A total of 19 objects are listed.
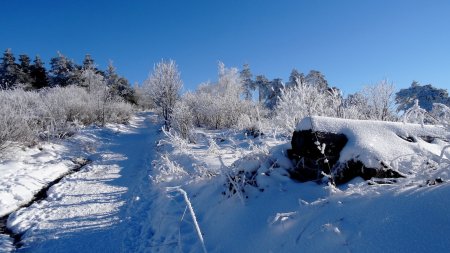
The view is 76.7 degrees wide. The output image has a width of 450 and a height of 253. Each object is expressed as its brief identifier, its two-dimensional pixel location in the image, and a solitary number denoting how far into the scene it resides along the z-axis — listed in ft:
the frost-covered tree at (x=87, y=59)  144.91
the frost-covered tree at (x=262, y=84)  155.53
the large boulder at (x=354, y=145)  11.32
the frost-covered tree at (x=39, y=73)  133.40
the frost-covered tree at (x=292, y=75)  133.69
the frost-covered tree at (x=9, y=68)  116.16
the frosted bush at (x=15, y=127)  29.67
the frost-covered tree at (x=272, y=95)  130.62
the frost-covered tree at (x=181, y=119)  47.24
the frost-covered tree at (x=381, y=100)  37.23
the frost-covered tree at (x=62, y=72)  128.57
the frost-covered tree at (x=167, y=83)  68.59
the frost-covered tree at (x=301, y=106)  23.25
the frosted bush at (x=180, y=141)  26.06
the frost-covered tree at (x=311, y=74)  121.89
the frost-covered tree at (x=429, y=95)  82.33
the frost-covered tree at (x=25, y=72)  117.80
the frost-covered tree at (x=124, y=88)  135.23
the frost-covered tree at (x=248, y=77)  159.12
